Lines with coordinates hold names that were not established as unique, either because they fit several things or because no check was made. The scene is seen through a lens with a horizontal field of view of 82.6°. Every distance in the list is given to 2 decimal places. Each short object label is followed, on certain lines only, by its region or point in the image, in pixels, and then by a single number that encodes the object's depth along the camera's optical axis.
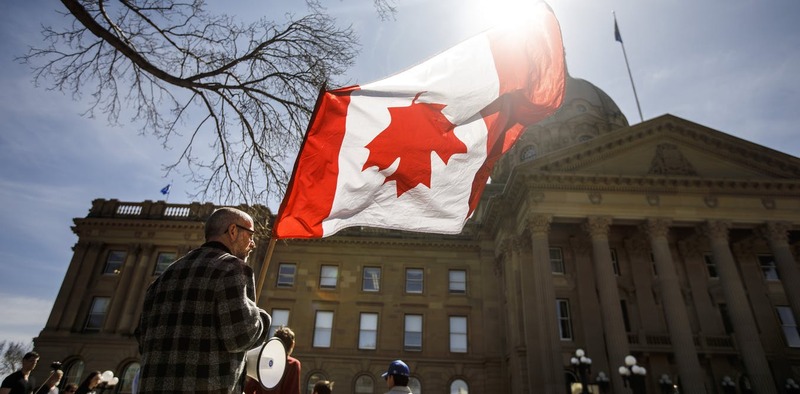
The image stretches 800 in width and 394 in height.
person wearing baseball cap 5.11
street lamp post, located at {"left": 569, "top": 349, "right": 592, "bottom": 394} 17.23
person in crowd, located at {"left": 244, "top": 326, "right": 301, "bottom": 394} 4.15
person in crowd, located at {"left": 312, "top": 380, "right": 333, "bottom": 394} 6.05
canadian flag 5.22
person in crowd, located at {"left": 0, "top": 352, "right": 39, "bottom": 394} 7.49
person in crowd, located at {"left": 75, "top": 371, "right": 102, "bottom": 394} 8.59
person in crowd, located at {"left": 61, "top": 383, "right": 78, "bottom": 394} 9.50
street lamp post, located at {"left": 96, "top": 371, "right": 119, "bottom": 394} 19.41
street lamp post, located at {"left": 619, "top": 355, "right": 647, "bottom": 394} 16.65
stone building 22.22
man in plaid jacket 2.61
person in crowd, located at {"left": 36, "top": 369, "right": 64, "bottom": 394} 8.71
